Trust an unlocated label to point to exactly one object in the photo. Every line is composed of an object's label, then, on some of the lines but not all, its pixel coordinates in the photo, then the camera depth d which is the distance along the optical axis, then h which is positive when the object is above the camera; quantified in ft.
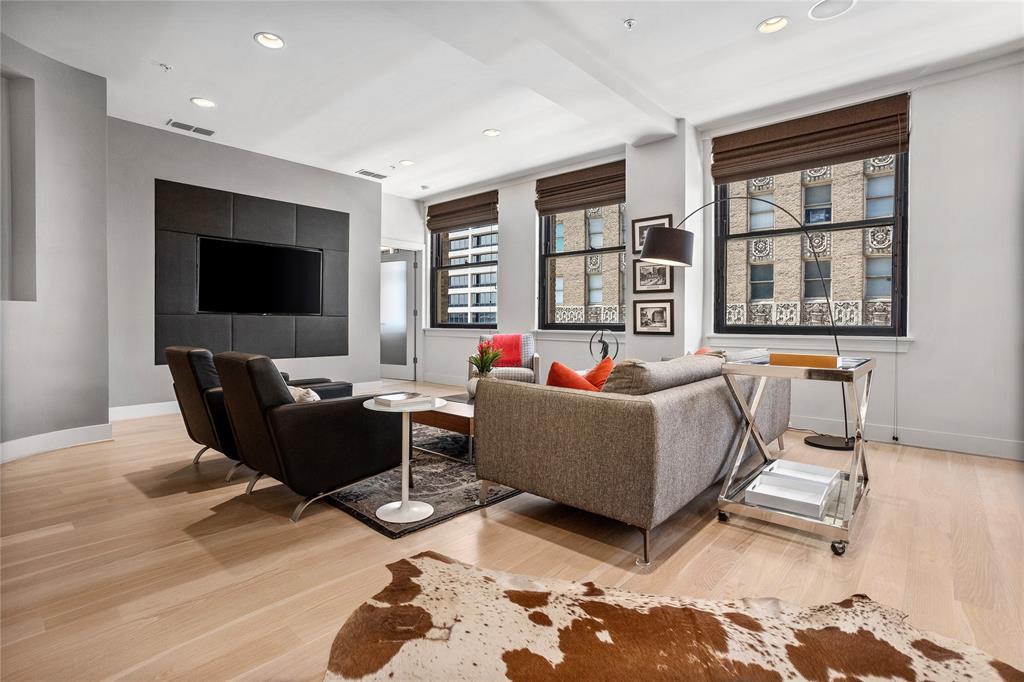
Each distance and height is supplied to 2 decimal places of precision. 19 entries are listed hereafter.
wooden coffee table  10.55 -1.94
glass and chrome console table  7.07 -2.42
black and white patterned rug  7.96 -2.94
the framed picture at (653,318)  15.75 +0.40
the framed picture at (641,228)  15.90 +3.29
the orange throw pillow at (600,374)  8.89 -0.78
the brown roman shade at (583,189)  17.90 +5.24
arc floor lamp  11.57 +1.92
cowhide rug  4.54 -3.02
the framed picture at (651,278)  15.74 +1.67
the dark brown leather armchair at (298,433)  7.57 -1.65
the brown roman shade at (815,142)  12.89 +5.24
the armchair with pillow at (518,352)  17.70 -0.79
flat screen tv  17.20 +1.78
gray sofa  6.54 -1.56
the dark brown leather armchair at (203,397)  9.41 -1.32
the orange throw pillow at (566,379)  8.00 -0.78
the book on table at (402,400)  7.79 -1.13
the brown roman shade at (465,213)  22.51 +5.40
